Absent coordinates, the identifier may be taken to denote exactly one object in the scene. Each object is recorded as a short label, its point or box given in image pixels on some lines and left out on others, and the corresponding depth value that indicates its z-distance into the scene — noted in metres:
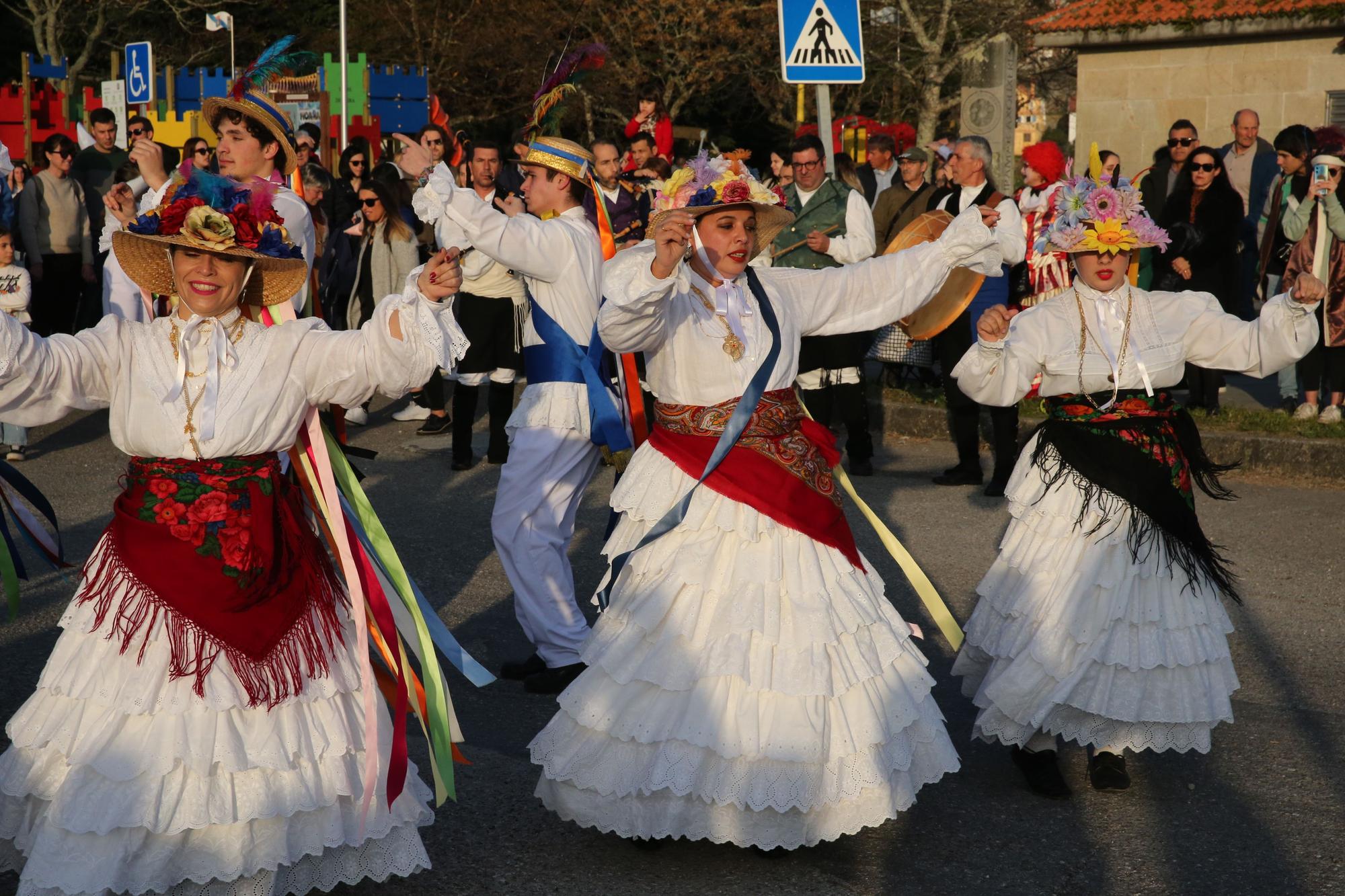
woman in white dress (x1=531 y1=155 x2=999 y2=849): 4.16
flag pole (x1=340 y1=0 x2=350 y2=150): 22.81
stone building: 18.44
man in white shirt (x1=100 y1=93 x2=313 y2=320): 6.25
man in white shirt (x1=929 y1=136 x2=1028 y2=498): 9.30
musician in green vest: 9.62
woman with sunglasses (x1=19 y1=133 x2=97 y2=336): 12.36
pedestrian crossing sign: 10.40
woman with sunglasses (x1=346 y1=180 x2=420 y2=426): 11.55
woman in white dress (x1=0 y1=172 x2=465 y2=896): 3.63
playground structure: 21.36
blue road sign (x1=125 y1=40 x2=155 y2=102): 18.16
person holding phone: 10.35
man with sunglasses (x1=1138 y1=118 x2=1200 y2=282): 12.23
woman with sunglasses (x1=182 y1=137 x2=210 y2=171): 11.36
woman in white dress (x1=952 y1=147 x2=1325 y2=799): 4.84
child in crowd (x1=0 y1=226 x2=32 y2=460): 9.52
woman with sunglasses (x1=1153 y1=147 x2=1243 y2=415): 11.29
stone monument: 14.41
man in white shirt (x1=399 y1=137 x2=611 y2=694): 5.98
